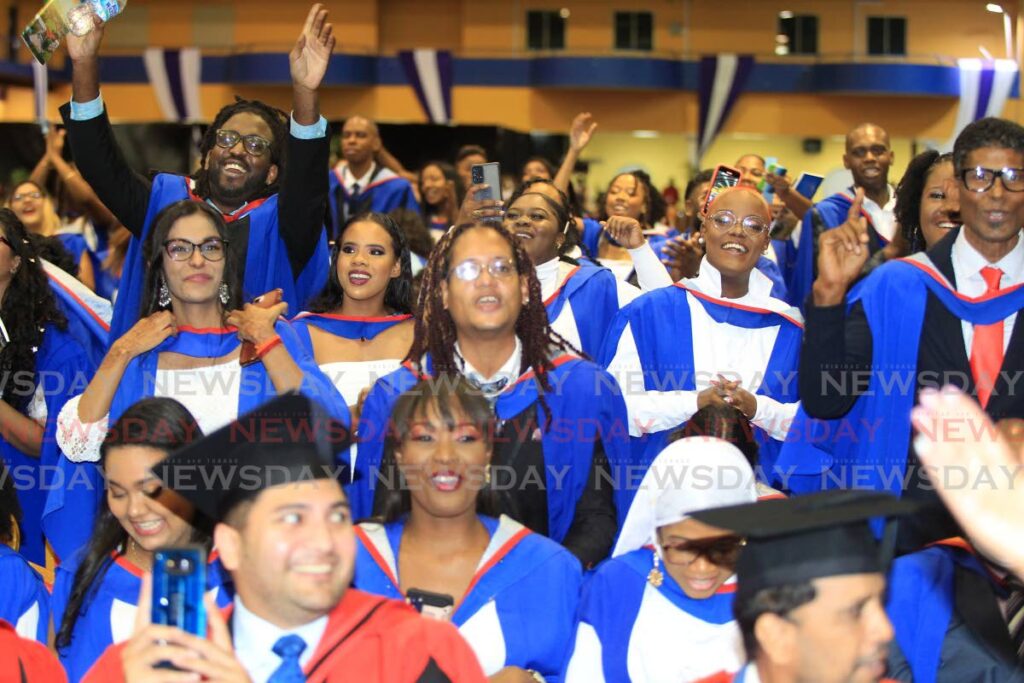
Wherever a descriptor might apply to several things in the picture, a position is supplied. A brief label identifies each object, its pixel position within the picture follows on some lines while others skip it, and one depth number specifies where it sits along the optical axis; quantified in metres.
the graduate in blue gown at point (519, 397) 4.20
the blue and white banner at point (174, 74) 26.39
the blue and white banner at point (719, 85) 26.31
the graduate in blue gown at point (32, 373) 5.05
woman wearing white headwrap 3.60
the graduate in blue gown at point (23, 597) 3.66
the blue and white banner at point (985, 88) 19.35
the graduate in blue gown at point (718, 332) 5.06
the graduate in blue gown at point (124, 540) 3.75
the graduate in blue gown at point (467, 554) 3.72
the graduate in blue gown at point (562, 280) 5.66
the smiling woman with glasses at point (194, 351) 4.45
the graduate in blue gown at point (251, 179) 5.20
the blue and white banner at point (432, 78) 24.56
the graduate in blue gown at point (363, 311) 5.24
